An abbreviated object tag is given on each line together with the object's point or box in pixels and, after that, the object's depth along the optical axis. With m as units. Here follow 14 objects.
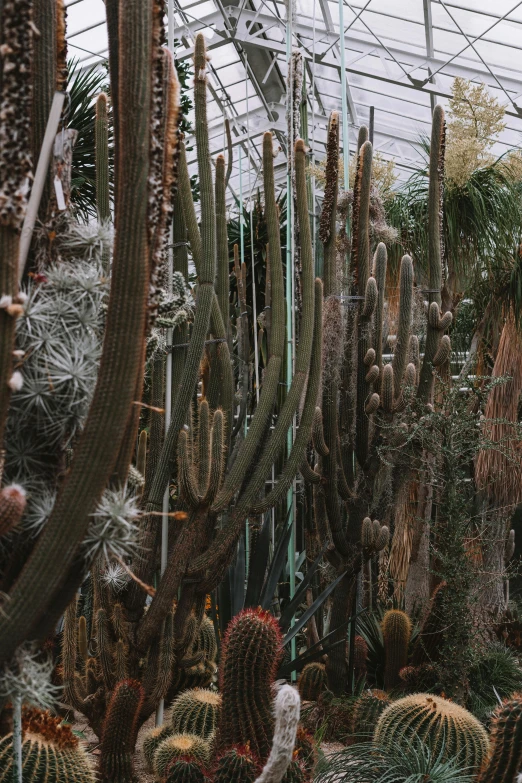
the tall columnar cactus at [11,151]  1.34
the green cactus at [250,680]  2.72
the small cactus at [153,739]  3.30
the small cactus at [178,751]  2.94
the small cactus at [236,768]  2.42
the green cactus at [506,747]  2.50
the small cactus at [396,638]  4.37
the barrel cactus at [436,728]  3.04
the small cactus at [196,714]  3.31
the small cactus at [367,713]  3.69
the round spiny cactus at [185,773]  2.62
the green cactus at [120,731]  2.95
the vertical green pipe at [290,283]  4.27
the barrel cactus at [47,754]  2.19
